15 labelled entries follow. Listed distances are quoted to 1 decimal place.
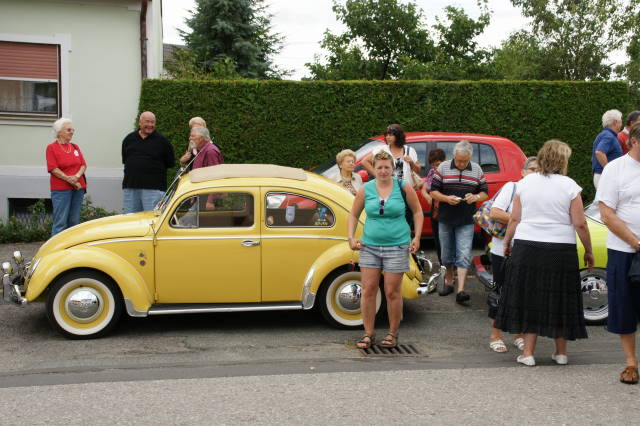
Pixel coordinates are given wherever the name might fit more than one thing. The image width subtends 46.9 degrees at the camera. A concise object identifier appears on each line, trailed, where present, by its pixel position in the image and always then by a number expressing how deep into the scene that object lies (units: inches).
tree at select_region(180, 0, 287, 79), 1168.8
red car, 423.8
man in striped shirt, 319.0
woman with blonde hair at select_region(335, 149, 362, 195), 335.3
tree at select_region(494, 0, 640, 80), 1289.4
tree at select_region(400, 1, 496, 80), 1450.5
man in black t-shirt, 381.1
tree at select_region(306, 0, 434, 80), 1544.0
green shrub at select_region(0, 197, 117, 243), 466.3
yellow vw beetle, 259.0
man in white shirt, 207.6
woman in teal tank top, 242.2
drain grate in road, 243.8
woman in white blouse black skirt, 222.2
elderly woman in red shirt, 361.7
